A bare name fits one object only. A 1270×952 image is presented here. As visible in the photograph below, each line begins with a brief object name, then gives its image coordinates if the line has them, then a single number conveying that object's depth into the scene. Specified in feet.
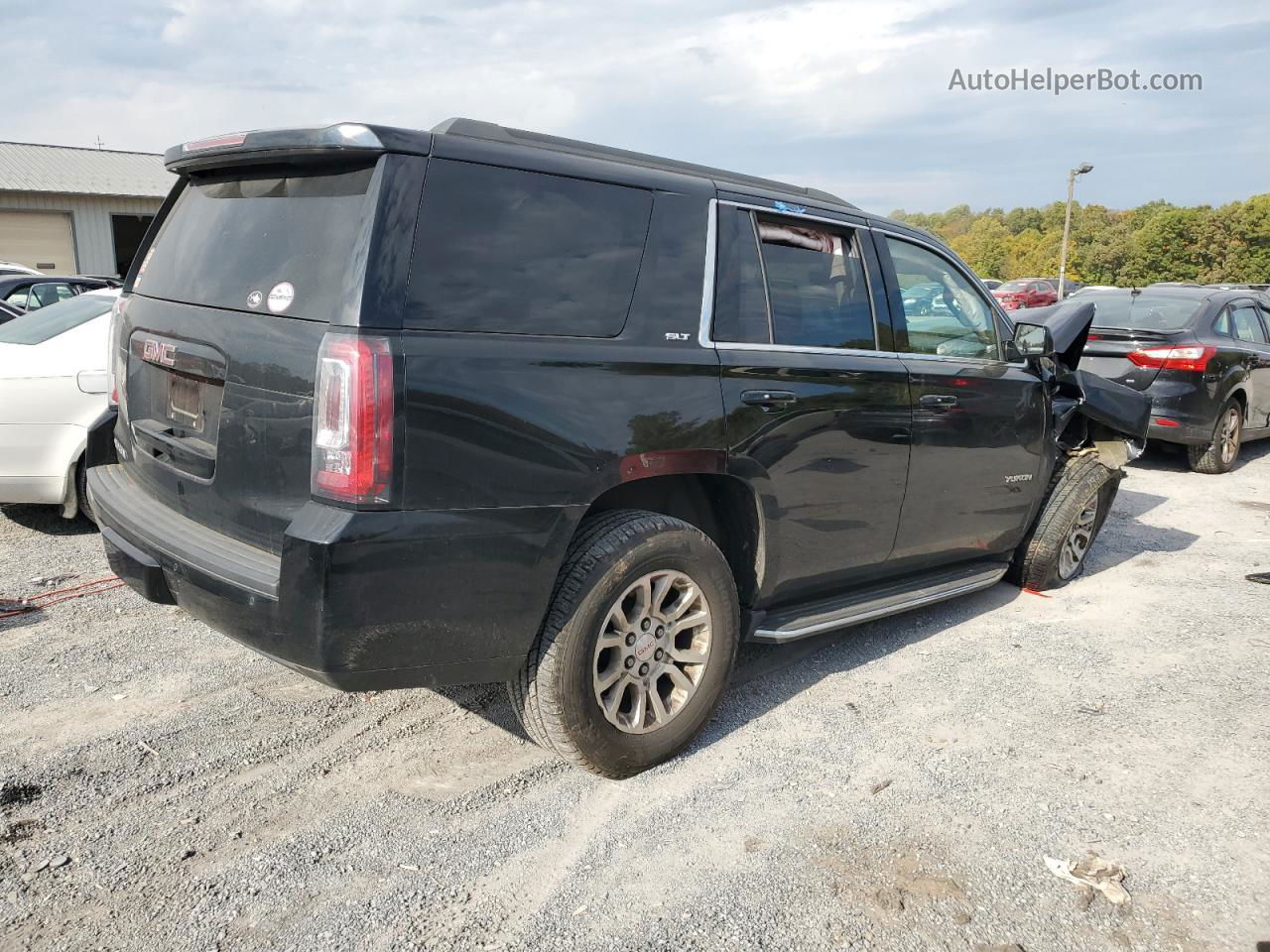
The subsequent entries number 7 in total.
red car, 108.68
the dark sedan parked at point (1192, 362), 29.53
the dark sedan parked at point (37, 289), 34.22
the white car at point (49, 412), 17.70
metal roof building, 83.10
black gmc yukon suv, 8.83
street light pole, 116.06
